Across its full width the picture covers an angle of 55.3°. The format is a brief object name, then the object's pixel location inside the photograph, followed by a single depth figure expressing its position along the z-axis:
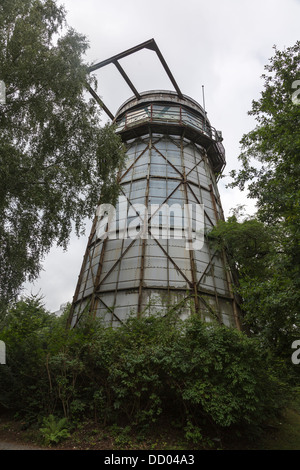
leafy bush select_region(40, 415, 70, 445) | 6.60
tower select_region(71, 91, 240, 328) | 12.52
